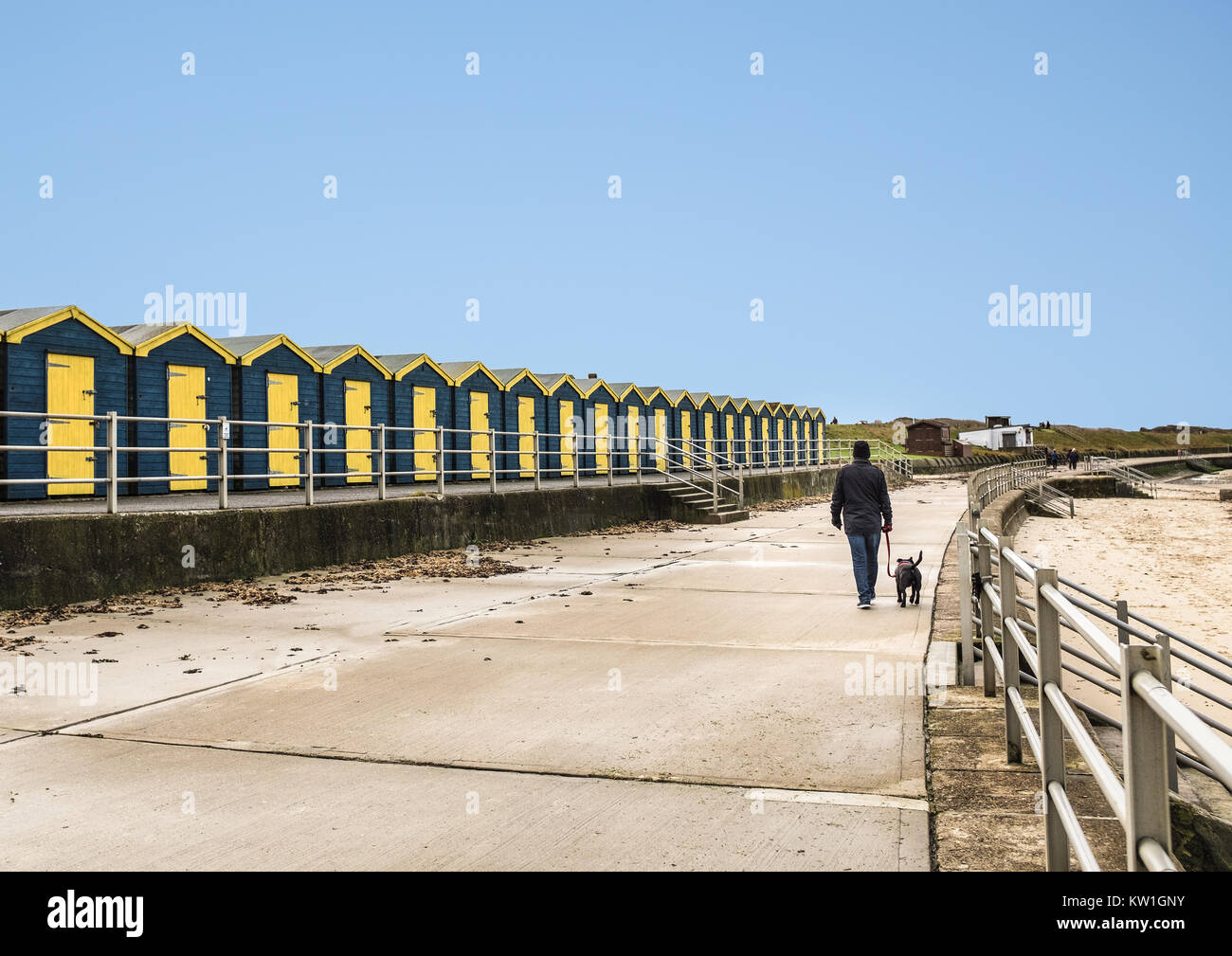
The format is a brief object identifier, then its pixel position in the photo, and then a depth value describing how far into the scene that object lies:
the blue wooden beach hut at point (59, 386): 17.20
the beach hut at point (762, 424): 48.06
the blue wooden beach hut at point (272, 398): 21.66
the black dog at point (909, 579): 10.62
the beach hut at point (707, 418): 42.09
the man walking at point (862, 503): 10.91
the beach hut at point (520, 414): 29.44
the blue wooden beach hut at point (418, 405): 25.53
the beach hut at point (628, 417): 35.75
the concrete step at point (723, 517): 23.84
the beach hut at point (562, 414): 31.97
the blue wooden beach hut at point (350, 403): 23.53
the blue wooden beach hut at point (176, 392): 19.47
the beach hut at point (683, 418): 39.66
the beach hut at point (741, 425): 45.44
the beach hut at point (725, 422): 43.81
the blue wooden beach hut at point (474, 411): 27.64
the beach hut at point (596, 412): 33.78
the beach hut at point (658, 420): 37.75
